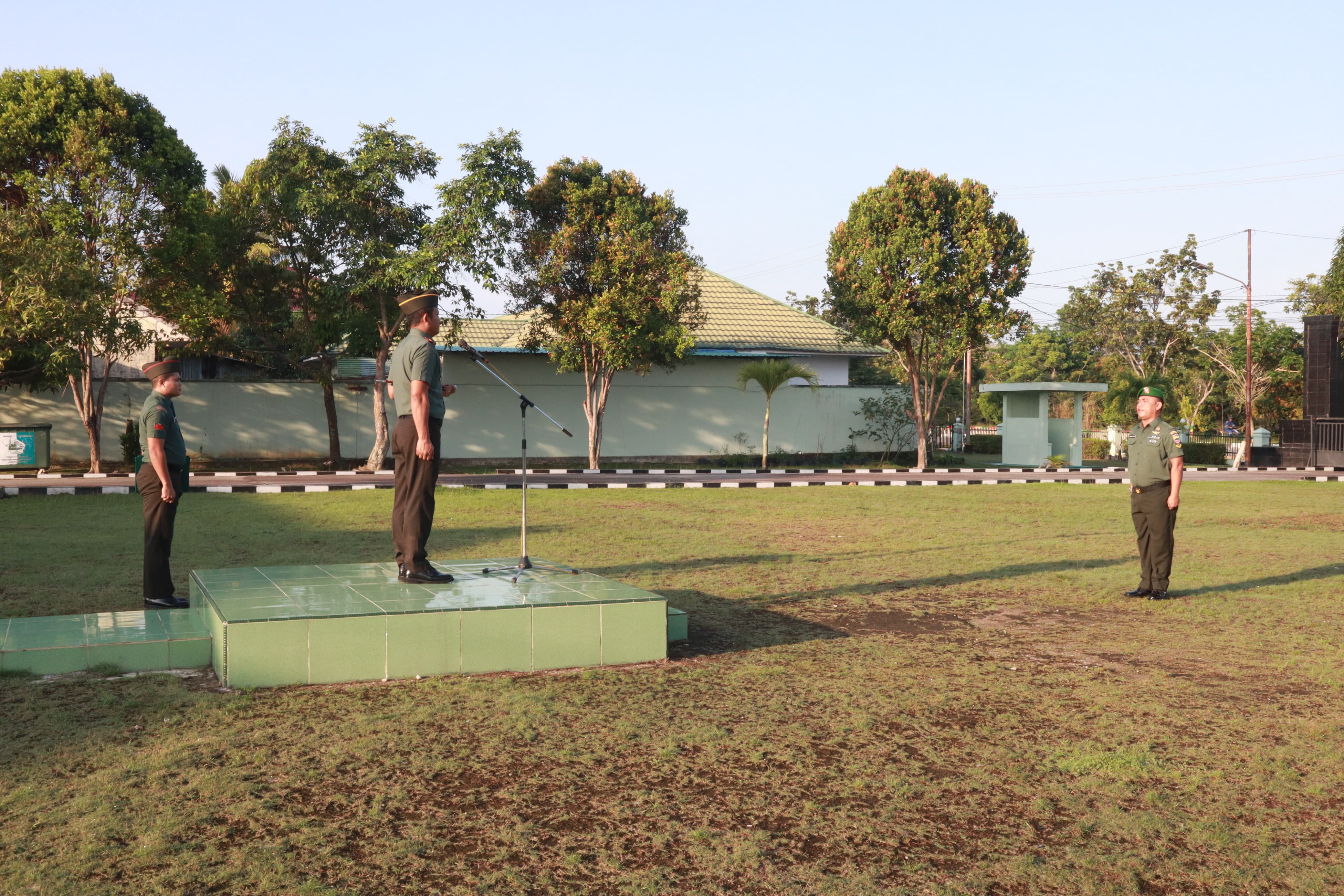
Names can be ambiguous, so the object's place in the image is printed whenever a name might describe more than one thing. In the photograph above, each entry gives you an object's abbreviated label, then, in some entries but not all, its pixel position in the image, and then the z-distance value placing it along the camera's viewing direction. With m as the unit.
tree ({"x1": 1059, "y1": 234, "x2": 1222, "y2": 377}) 45.56
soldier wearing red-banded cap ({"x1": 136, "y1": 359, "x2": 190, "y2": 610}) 6.36
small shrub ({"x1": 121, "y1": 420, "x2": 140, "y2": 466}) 22.39
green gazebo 28.09
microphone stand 6.46
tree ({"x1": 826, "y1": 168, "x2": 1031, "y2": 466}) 23.77
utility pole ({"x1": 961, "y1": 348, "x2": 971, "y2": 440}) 38.97
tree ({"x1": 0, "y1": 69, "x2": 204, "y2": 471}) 17.34
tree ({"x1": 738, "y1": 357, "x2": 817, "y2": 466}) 25.66
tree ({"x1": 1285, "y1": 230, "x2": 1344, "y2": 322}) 28.08
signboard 20.09
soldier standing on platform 5.78
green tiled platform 4.90
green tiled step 4.93
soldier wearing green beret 7.62
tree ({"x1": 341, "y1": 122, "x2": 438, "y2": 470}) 20.30
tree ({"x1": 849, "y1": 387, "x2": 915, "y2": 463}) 28.58
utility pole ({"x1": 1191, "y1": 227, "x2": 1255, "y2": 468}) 30.00
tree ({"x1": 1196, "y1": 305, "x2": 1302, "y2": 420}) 40.97
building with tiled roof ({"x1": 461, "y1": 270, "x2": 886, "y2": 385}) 27.98
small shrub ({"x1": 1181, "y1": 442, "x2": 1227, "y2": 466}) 33.31
